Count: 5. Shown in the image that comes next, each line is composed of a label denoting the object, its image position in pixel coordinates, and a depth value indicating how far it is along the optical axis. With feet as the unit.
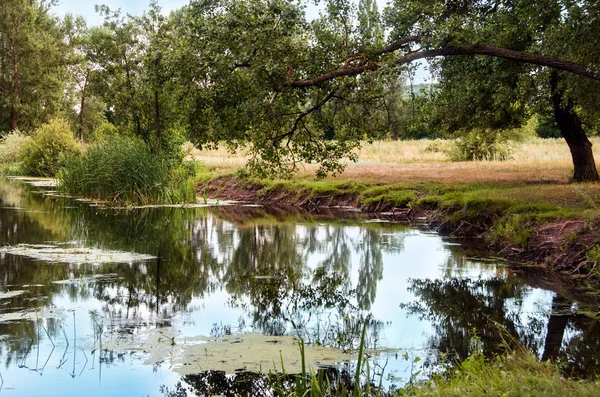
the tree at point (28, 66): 172.65
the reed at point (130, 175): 70.74
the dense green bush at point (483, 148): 106.52
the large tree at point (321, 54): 38.24
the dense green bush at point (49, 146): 123.34
